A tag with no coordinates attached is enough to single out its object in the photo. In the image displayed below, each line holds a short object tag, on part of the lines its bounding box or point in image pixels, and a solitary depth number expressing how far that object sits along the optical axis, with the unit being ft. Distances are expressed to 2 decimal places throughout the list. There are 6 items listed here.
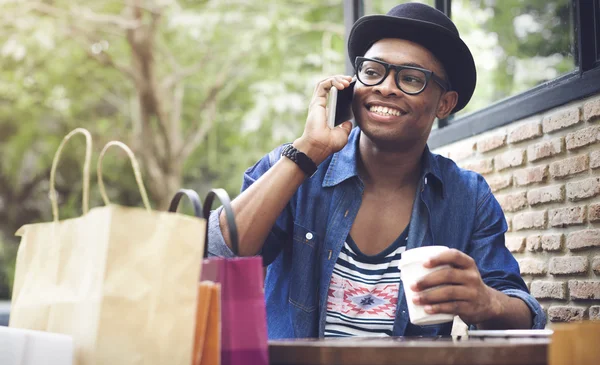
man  8.45
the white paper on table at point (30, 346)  5.24
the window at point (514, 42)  12.05
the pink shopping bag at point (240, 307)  5.45
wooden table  5.14
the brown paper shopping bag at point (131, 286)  5.09
